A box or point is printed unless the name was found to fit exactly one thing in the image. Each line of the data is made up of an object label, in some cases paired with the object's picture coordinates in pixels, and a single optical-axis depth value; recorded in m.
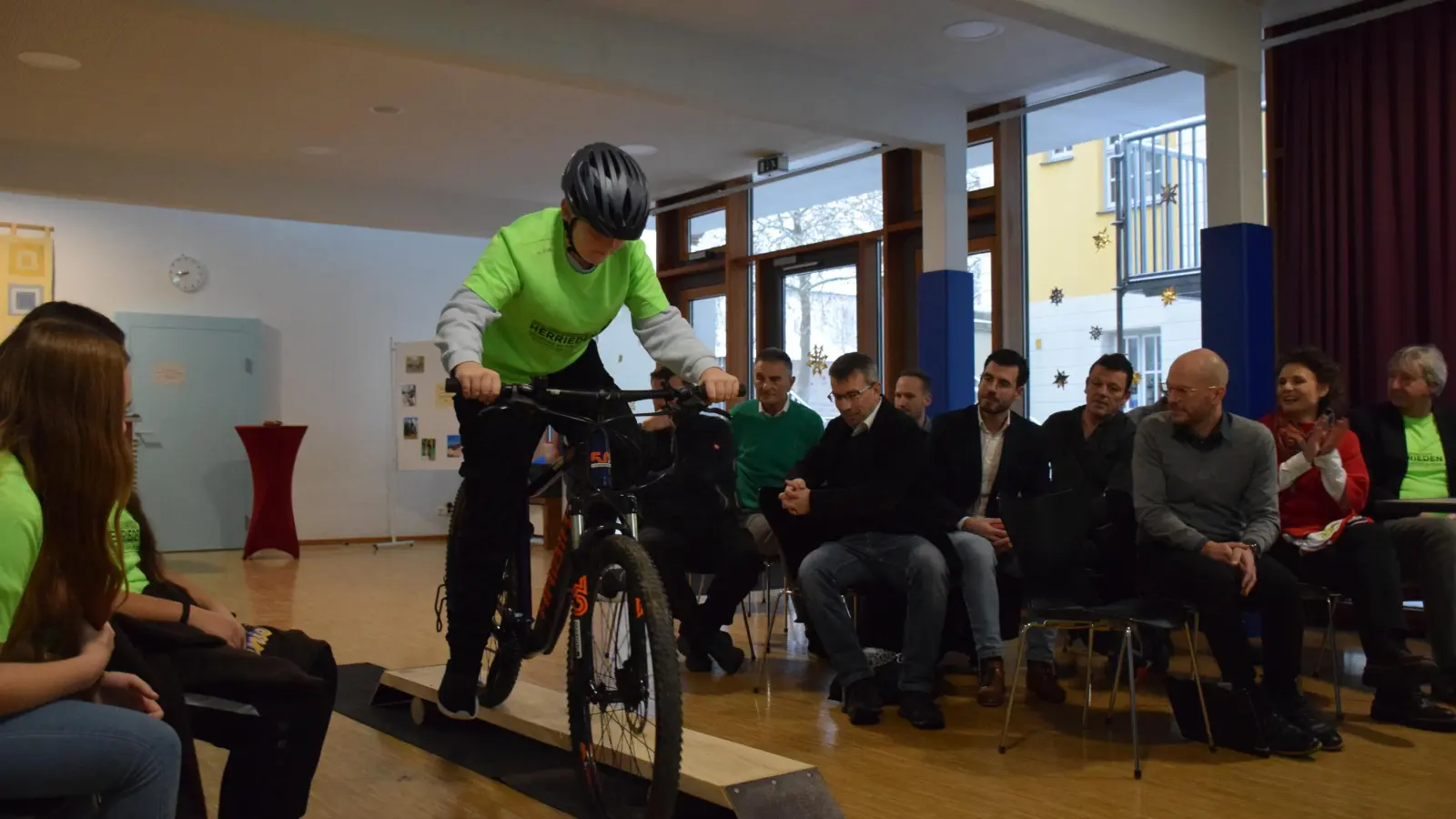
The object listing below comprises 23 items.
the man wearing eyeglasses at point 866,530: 3.85
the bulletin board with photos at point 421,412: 10.81
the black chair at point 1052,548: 3.62
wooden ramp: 2.48
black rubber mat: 2.87
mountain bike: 2.28
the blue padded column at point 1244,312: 5.52
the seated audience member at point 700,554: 4.50
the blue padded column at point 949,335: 7.12
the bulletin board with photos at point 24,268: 9.57
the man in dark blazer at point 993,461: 4.15
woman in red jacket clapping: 3.76
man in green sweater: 5.18
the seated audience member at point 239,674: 1.96
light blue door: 10.16
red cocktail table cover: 9.54
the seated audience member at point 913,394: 5.73
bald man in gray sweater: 3.44
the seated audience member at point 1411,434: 4.51
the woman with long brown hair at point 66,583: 1.50
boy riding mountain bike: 2.61
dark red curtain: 5.48
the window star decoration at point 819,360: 9.07
